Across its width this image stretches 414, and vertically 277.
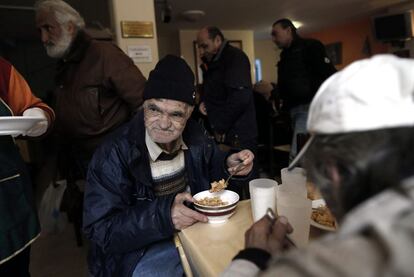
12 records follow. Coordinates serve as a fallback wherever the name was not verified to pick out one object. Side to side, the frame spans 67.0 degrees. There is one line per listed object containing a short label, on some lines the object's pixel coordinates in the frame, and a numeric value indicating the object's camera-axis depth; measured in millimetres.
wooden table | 753
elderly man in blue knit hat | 959
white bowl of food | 942
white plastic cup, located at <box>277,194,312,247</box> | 823
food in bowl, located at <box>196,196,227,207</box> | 991
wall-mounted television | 5918
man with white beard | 1800
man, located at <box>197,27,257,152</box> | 2293
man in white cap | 326
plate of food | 854
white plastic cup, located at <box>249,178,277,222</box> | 911
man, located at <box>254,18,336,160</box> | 2525
